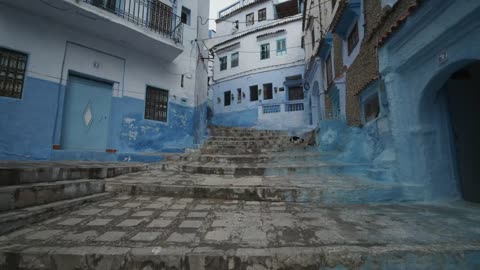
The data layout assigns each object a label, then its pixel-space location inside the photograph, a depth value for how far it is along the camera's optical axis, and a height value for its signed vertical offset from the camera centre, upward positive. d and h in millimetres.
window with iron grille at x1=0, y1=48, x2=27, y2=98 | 5918 +2416
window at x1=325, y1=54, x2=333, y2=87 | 9373 +4169
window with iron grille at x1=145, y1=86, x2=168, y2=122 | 8992 +2370
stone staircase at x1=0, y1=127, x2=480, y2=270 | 1801 -766
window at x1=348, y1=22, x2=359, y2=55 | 6427 +3869
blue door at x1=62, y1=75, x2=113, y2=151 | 7211 +1545
